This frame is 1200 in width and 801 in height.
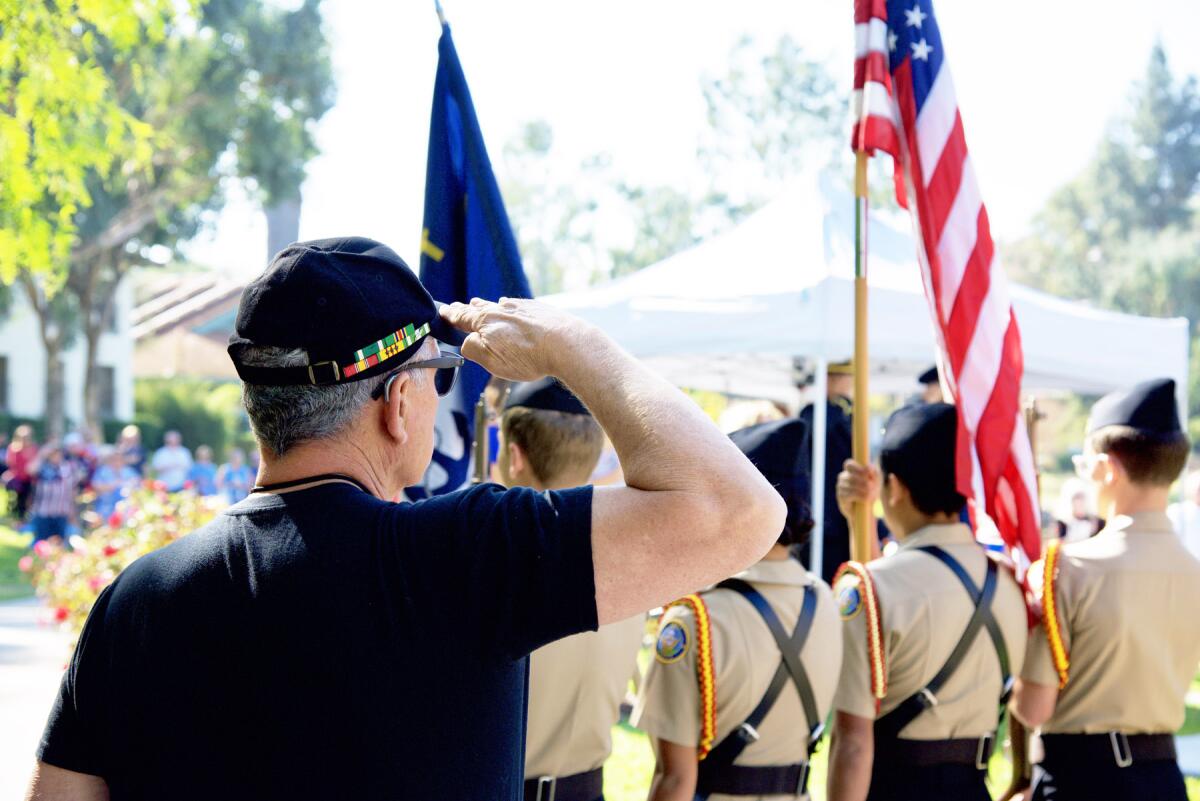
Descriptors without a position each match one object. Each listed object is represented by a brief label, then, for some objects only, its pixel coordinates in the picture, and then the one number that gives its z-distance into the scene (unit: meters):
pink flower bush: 7.28
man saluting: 1.41
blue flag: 3.60
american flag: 3.82
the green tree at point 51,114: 4.02
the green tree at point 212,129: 24.55
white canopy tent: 6.86
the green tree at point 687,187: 43.56
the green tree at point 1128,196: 70.19
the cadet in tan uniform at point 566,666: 2.83
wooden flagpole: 3.66
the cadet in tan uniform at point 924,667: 3.14
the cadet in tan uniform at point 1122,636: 3.32
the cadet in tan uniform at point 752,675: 2.85
